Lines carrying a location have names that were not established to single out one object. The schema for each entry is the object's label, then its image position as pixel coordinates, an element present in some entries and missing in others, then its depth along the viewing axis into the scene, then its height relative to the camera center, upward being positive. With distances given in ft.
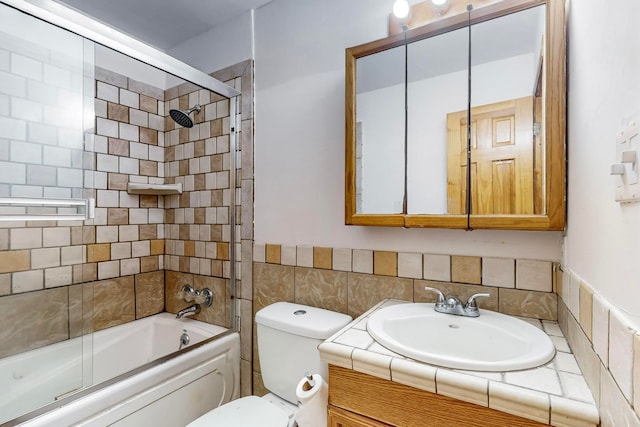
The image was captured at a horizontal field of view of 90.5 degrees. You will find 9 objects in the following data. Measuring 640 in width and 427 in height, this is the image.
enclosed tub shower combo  4.18 -0.27
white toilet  4.05 -2.01
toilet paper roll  3.23 -1.96
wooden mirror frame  3.12 +0.91
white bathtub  3.82 -2.33
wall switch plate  1.47 +0.25
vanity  2.12 -1.30
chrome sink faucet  3.51 -1.03
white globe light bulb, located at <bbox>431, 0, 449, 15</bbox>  3.94 +2.63
